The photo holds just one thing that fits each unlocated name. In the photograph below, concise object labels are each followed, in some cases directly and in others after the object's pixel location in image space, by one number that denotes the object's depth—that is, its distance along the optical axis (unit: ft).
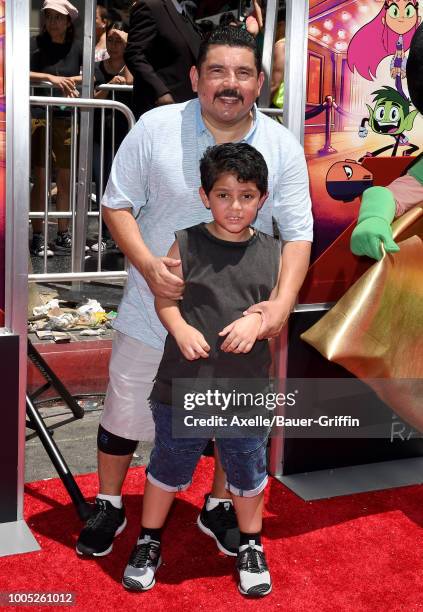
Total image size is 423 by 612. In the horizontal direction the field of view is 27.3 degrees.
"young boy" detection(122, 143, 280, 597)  9.34
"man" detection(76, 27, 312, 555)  9.68
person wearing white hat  23.91
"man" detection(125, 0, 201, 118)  15.40
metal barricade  15.51
